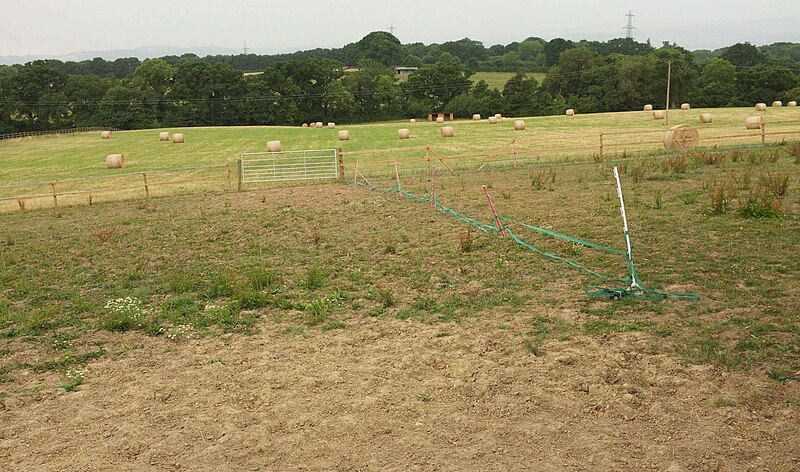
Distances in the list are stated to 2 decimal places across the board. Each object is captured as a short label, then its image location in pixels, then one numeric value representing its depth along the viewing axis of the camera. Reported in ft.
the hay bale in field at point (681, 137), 101.40
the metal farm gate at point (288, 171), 95.14
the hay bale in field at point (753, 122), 136.05
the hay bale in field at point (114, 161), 128.57
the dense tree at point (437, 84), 305.94
